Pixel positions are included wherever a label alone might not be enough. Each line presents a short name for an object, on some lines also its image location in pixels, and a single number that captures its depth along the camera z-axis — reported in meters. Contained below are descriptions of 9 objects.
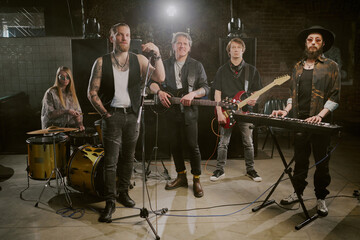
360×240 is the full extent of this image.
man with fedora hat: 3.05
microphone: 2.71
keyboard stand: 2.96
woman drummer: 4.38
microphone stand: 2.79
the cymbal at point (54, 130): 3.36
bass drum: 3.43
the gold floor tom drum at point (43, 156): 3.52
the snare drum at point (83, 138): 3.77
